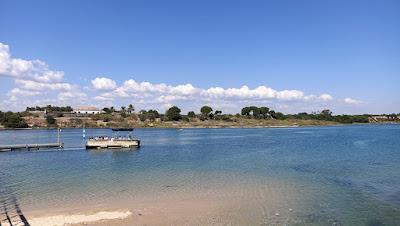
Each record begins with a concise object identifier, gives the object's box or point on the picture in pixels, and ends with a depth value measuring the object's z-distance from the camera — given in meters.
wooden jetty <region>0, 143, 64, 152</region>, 81.03
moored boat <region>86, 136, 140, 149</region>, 84.38
